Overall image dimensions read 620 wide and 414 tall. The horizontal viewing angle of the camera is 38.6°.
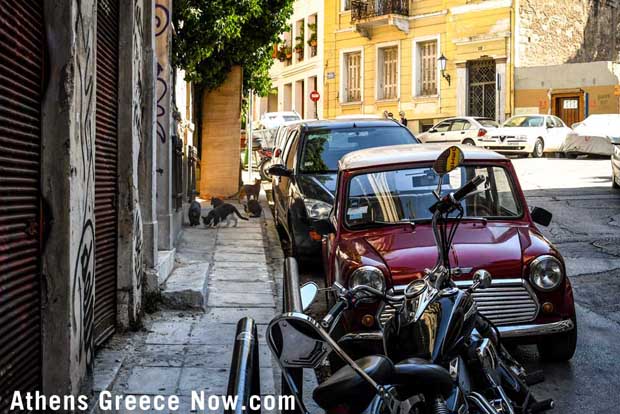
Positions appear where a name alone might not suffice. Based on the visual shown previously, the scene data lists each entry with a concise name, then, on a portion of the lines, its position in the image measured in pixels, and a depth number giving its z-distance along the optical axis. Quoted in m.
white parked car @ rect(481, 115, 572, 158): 28.53
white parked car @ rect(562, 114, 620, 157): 26.75
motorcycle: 2.71
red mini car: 6.07
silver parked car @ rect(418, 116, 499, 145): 29.97
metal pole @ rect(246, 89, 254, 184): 22.44
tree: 15.71
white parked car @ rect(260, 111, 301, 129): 35.50
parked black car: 10.23
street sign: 37.31
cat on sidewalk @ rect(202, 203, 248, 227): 13.37
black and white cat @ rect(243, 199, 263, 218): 15.23
